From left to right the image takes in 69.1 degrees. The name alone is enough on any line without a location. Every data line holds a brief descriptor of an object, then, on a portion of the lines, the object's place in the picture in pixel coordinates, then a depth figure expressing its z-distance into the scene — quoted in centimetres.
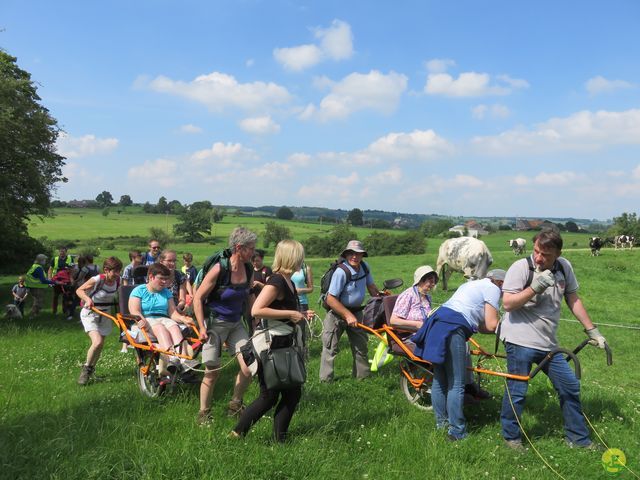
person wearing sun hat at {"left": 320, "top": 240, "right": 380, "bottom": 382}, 633
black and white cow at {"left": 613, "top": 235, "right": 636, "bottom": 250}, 3325
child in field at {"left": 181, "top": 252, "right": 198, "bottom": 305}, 981
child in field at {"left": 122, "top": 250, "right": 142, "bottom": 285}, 956
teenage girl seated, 610
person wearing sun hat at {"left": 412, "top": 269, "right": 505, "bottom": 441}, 460
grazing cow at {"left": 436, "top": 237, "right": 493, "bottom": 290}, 1784
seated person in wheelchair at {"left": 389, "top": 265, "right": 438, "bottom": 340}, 596
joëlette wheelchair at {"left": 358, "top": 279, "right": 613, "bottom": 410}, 544
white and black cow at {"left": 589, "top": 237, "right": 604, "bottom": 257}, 2655
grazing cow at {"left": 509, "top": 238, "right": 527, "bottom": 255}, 3176
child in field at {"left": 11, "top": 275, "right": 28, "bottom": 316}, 1351
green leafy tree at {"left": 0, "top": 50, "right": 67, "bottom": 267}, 1428
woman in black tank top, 413
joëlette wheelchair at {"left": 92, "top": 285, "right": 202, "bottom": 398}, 553
